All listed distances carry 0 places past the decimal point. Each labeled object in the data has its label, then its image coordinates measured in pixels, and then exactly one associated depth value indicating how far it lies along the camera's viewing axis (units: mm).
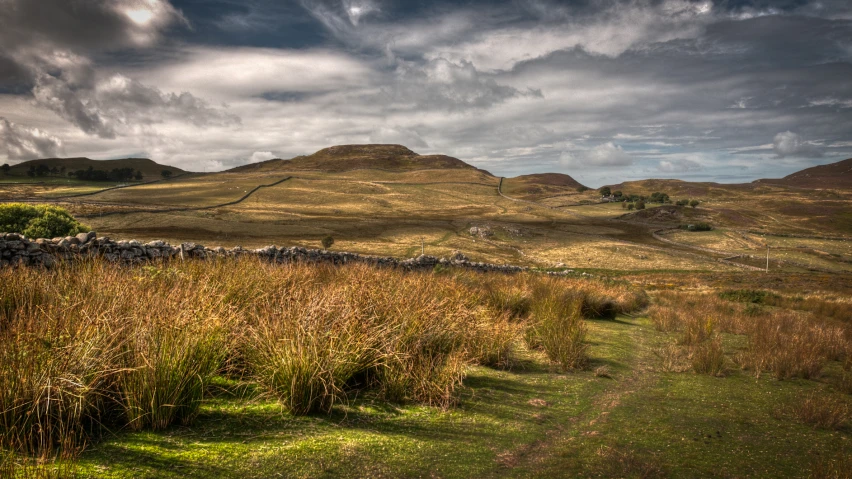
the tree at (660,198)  140038
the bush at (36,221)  20750
